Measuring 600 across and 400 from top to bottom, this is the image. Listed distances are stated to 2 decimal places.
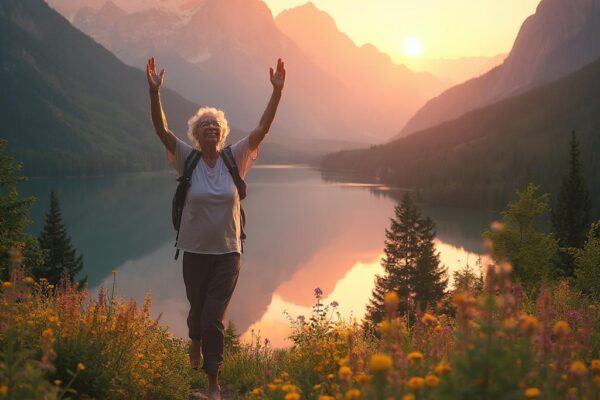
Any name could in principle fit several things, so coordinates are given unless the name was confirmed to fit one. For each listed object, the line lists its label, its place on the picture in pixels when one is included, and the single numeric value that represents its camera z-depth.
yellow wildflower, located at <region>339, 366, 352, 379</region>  2.53
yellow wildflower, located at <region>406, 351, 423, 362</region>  2.86
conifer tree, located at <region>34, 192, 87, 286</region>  31.31
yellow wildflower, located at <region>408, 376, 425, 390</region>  2.44
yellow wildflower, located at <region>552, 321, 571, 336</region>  2.40
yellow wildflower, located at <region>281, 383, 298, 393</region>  2.83
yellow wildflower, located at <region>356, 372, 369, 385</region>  2.68
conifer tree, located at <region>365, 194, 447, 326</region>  30.02
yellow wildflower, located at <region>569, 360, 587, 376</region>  2.36
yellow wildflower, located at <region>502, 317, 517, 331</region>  2.43
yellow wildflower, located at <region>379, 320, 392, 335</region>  2.84
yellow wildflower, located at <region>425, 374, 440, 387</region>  2.56
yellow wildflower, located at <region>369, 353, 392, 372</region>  2.17
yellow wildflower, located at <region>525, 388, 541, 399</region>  2.38
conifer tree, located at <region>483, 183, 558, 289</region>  22.94
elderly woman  5.29
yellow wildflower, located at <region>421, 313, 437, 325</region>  3.30
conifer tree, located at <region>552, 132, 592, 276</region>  45.53
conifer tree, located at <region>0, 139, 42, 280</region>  16.95
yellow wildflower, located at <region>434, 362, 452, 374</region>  2.59
